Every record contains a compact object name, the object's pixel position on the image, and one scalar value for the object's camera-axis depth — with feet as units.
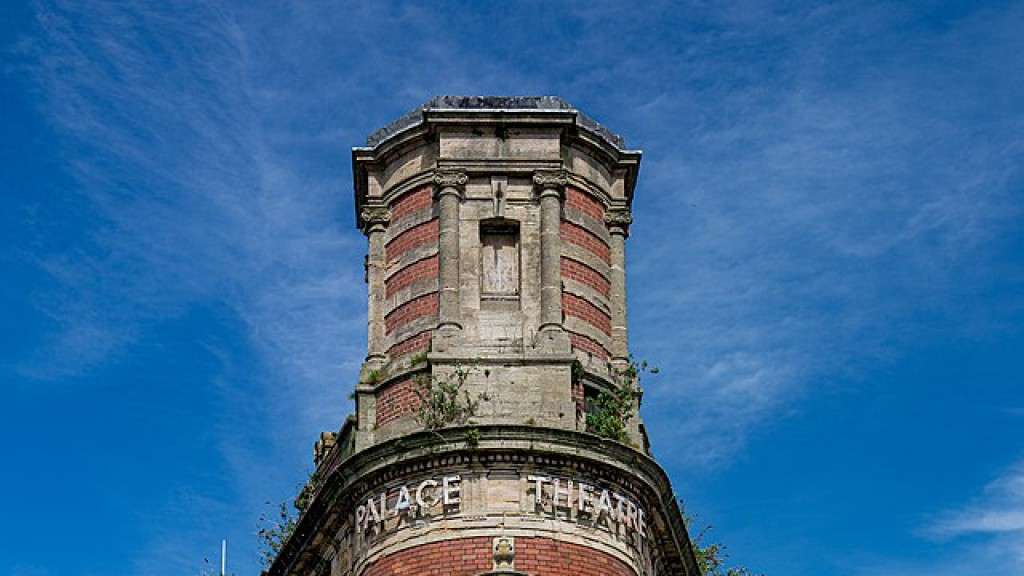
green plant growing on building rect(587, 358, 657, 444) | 102.63
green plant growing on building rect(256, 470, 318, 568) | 119.06
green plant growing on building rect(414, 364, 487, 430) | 100.27
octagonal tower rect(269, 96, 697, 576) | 98.17
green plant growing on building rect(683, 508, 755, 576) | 124.16
